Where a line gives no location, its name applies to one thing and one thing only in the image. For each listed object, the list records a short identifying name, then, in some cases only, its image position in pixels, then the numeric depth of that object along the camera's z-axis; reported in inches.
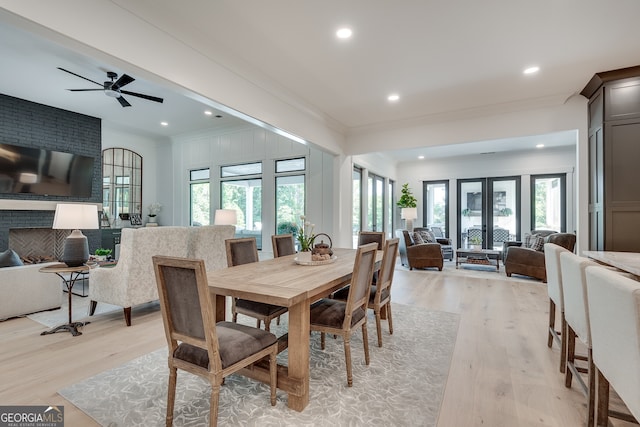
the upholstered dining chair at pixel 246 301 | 98.3
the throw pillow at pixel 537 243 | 223.0
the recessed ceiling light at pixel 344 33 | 113.7
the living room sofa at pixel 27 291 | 126.6
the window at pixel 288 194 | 251.8
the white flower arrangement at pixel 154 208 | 307.3
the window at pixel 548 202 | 300.5
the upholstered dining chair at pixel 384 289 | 100.1
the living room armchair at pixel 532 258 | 204.8
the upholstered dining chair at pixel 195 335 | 58.0
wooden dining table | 69.7
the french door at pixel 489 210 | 324.2
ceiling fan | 154.1
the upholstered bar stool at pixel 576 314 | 64.4
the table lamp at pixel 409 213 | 323.6
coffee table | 255.1
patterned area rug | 68.6
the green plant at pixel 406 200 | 344.5
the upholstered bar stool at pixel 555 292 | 87.7
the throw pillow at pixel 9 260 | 131.6
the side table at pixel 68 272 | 115.7
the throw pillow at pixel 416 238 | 262.7
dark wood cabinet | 143.4
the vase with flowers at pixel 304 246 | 107.2
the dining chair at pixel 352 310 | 82.4
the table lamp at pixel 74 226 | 120.0
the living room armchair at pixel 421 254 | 247.6
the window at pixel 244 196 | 269.7
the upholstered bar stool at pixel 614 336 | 44.0
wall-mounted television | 205.6
